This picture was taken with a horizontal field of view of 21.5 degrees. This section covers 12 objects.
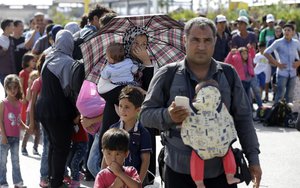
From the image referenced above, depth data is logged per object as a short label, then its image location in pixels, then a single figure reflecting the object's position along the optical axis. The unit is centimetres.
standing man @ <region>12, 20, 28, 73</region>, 1606
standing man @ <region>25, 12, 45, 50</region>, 1612
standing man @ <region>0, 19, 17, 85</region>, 1481
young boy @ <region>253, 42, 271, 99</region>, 1825
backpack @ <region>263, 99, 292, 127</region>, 1464
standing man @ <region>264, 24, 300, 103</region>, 1577
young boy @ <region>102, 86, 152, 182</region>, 593
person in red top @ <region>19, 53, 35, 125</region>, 1280
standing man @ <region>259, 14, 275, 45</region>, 2023
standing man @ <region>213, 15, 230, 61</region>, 1595
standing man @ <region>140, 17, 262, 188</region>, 491
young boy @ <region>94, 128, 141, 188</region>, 538
